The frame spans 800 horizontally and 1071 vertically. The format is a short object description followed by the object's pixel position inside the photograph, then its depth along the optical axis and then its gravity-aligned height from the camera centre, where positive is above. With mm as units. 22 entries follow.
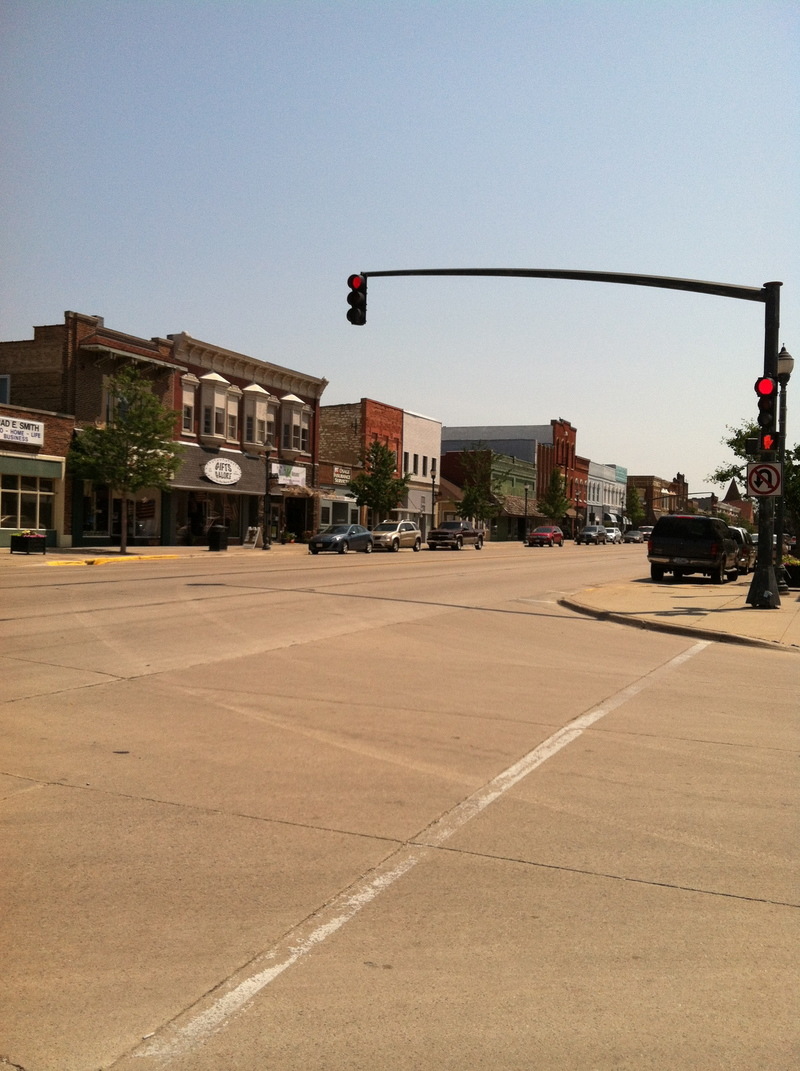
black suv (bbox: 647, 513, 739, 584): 27438 -410
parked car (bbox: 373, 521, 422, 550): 50438 -674
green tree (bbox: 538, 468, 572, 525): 94750 +2545
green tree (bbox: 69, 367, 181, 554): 37062 +2673
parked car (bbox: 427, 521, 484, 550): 56281 -646
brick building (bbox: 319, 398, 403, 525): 60781 +5531
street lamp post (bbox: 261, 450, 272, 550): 45906 +40
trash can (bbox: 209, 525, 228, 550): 43062 -872
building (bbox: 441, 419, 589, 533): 102312 +8408
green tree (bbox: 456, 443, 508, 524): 71875 +2950
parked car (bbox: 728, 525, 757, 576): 31769 -506
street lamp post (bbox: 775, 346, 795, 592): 21959 +3375
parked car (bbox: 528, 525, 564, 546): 70738 -690
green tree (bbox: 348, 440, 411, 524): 58188 +2252
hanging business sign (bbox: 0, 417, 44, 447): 36125 +3020
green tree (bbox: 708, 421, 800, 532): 37969 +2659
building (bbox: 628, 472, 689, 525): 152500 +5701
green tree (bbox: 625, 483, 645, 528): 138000 +3335
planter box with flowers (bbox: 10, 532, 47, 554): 34031 -1053
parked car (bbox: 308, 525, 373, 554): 44438 -843
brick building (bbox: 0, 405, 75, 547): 36625 +1570
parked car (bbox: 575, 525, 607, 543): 83250 -544
